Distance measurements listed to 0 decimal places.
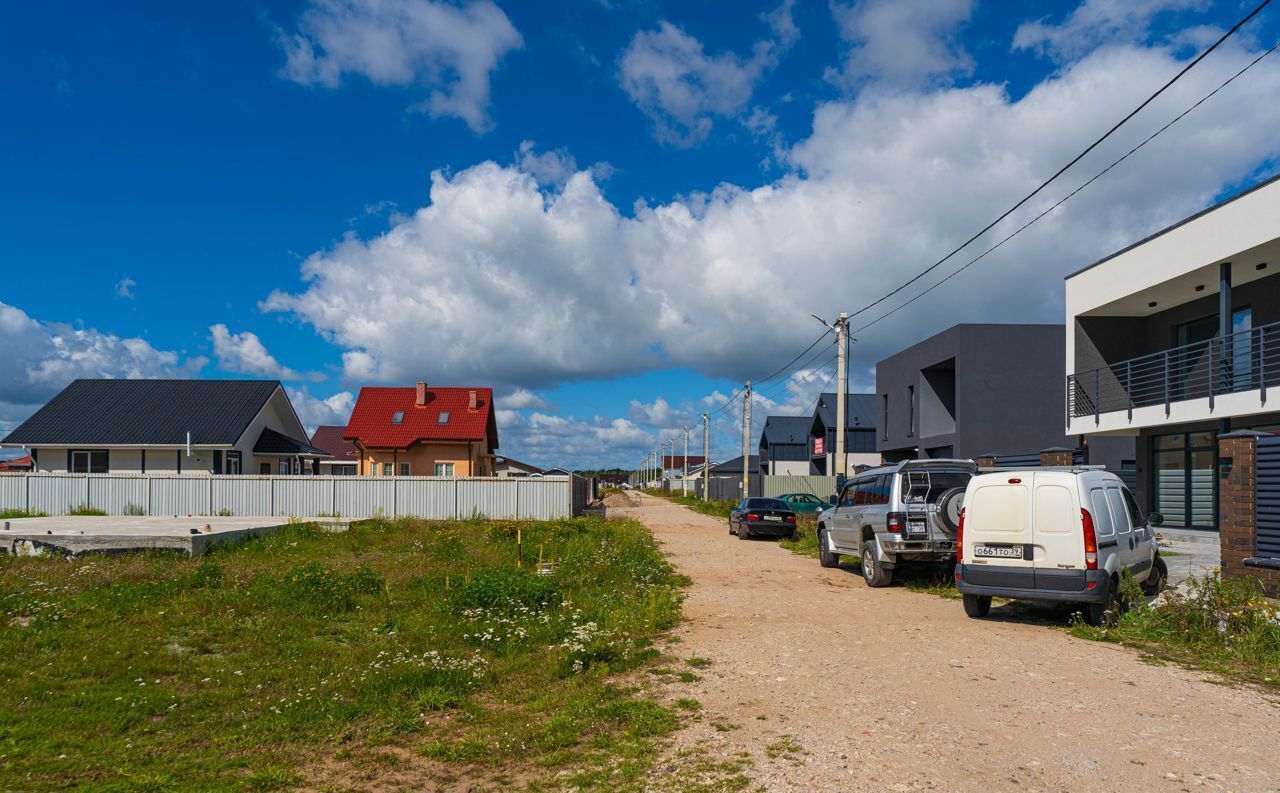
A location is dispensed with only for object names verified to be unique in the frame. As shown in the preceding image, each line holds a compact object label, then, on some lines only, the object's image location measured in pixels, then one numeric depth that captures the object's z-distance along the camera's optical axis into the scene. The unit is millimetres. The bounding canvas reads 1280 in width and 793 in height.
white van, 9602
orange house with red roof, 42281
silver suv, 13320
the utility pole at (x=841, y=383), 23628
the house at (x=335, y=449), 58438
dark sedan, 25469
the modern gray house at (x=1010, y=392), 30672
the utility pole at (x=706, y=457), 63125
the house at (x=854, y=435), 58156
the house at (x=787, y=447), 74812
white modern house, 16828
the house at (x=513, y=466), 92038
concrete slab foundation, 15750
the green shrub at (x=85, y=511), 26297
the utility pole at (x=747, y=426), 43203
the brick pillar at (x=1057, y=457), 17772
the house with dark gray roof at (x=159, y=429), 35656
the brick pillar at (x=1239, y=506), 10742
